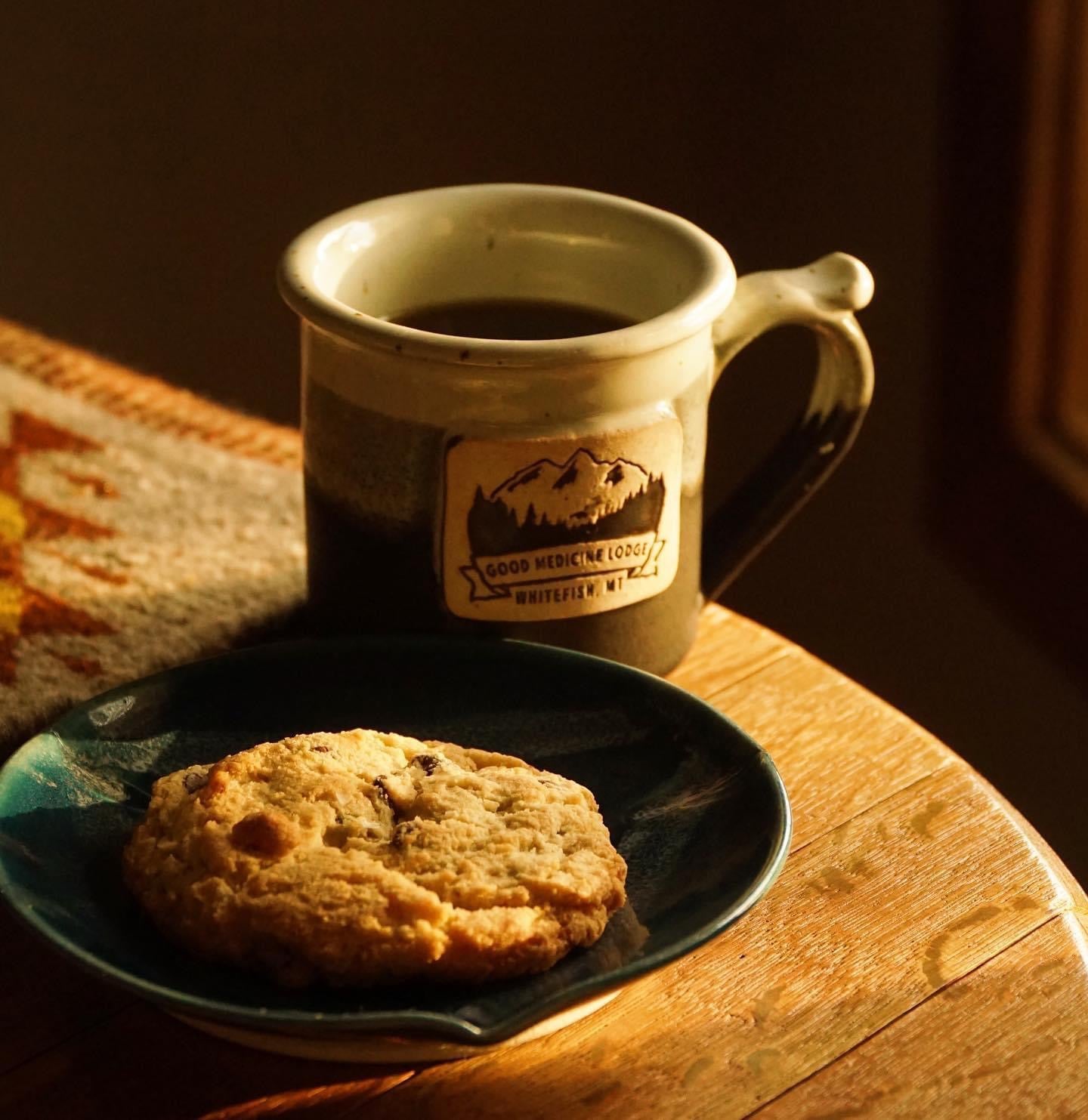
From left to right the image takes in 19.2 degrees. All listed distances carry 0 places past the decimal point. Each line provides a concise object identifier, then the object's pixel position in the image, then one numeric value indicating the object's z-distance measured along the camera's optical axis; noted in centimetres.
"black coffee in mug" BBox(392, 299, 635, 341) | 67
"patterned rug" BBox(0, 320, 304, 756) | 67
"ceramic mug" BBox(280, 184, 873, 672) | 62
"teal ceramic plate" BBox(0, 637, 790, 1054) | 55
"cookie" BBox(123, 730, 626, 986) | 55
